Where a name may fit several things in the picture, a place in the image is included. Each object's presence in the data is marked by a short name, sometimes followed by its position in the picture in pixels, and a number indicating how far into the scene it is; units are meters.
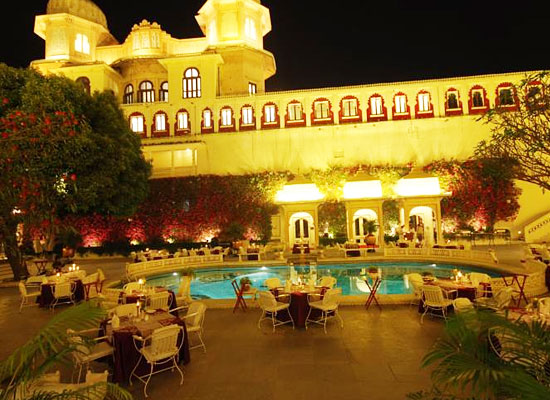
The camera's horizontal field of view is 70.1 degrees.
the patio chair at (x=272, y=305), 7.64
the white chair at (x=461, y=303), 6.40
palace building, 28.05
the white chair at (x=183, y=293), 9.45
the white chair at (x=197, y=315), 6.43
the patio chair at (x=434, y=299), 7.76
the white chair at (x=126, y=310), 6.61
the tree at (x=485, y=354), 2.67
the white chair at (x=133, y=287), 8.99
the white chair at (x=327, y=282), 8.98
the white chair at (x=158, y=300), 8.33
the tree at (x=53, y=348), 2.71
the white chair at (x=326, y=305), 7.60
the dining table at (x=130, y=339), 5.50
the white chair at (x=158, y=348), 5.28
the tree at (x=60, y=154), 4.75
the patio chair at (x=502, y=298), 7.04
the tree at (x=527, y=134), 8.24
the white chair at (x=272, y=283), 9.05
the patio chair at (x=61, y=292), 10.19
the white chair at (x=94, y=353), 5.31
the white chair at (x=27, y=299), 9.80
